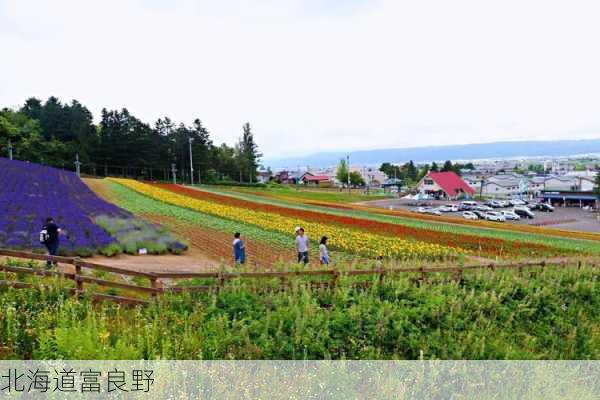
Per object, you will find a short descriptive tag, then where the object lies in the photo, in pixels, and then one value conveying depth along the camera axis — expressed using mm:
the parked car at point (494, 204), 76962
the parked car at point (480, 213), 56094
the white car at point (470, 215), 55125
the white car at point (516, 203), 77850
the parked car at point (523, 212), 59688
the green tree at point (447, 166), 142750
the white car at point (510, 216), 54662
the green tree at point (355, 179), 135750
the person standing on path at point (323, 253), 14297
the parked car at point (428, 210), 61875
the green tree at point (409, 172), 156538
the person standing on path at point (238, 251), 13934
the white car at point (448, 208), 65775
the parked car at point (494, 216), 53169
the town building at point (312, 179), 151438
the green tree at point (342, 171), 122812
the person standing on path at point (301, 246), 14180
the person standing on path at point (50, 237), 13016
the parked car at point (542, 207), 72544
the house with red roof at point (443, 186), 99000
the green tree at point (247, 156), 104212
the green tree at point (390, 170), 174500
